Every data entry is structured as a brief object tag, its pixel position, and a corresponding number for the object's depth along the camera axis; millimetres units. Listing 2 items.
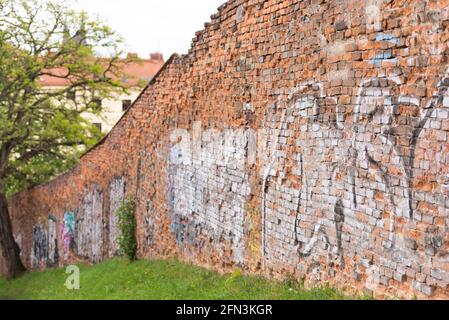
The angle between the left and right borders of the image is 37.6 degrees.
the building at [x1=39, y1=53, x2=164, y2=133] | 19344
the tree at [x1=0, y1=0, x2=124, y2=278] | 17250
